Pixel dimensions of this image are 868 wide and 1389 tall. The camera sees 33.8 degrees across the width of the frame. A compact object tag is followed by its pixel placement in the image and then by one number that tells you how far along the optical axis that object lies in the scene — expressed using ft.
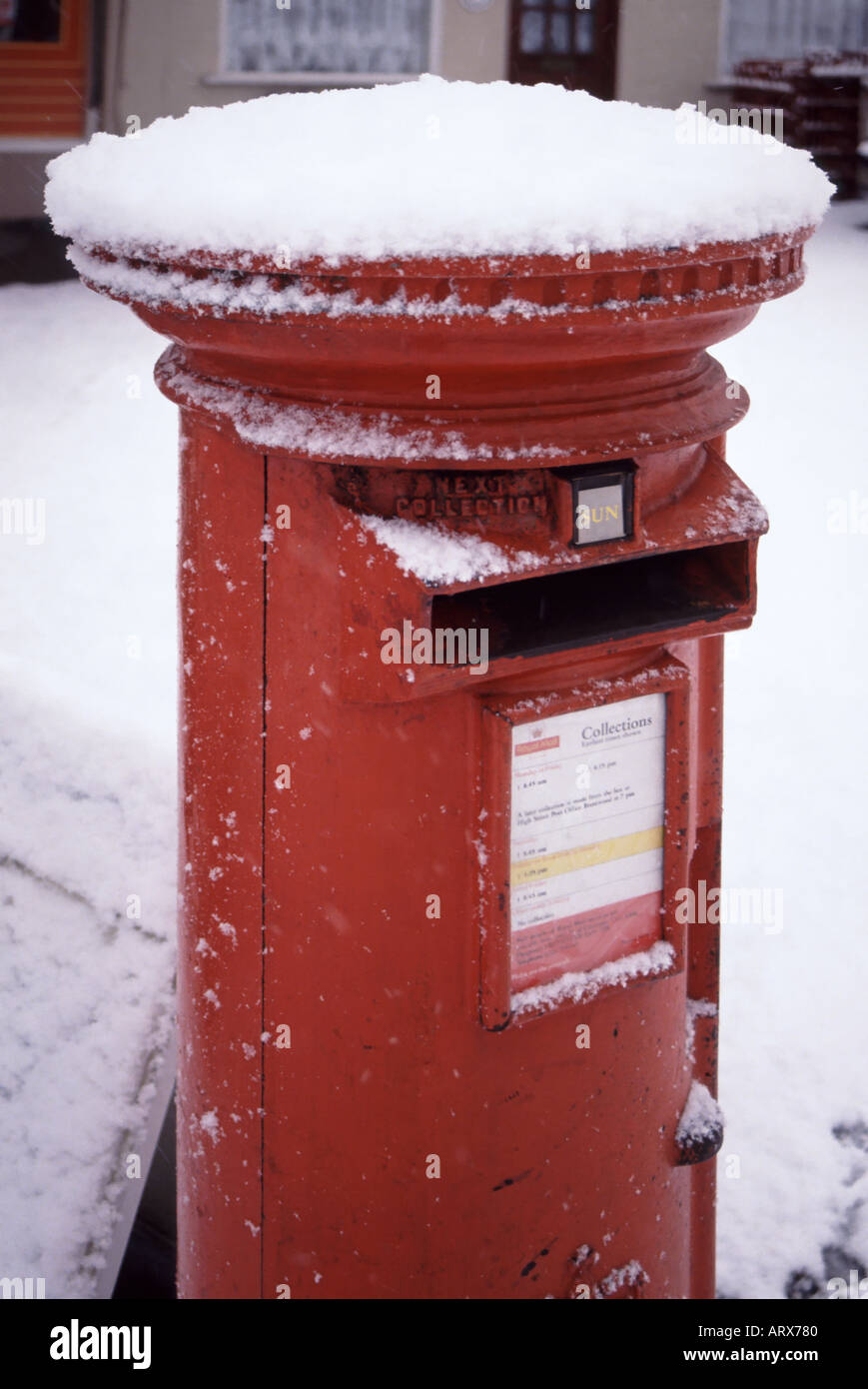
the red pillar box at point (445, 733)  4.39
